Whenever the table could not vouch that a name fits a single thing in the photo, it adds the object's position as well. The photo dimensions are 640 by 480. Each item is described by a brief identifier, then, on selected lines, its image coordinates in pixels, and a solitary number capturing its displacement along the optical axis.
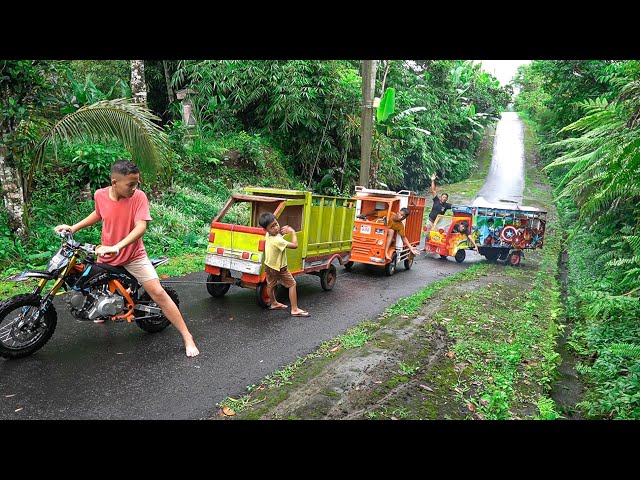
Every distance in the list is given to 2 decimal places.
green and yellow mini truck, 6.25
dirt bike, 4.14
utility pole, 12.48
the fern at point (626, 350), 4.77
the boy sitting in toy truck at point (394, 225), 9.22
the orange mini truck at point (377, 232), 9.26
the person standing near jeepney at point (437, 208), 11.73
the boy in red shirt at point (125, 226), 4.18
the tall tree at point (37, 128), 6.74
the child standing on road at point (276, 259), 5.96
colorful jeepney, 10.89
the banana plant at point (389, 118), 15.34
